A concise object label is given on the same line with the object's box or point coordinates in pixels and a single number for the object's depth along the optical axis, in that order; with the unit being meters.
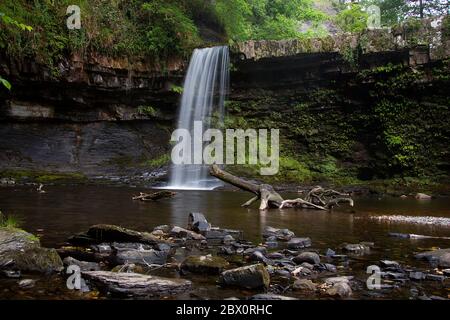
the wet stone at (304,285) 3.83
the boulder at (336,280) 4.00
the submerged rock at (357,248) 5.60
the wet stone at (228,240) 6.01
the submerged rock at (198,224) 6.87
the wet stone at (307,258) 4.81
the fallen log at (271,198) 11.26
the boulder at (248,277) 3.84
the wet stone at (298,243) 5.85
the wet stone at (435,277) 4.23
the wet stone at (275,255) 5.12
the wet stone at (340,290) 3.67
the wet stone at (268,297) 3.39
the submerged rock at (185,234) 6.35
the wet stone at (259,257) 4.84
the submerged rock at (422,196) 15.45
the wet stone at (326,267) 4.60
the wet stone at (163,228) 6.78
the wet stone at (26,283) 3.64
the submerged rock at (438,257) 4.87
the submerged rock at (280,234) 6.49
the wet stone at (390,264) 4.66
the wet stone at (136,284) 3.59
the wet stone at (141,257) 4.71
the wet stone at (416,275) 4.26
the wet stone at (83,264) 4.24
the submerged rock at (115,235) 5.58
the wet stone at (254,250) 5.28
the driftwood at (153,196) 12.13
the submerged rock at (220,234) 6.42
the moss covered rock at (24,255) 4.11
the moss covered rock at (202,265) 4.40
